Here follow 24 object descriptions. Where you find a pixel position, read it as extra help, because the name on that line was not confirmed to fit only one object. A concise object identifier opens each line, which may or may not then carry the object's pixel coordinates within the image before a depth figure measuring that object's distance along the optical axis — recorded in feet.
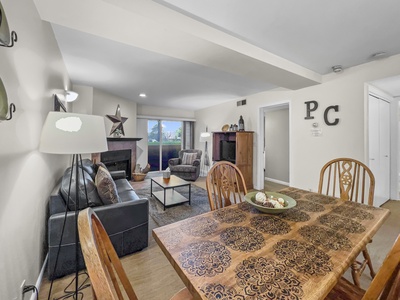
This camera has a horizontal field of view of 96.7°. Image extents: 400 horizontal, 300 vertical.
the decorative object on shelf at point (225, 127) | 16.93
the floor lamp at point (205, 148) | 18.63
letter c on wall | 9.82
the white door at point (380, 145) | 9.83
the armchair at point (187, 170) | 17.10
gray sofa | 5.21
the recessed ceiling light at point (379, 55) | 7.76
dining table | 2.07
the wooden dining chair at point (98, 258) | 1.31
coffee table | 10.52
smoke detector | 9.09
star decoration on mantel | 16.07
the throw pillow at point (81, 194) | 5.68
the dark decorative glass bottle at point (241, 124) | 15.12
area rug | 9.00
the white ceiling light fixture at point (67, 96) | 8.78
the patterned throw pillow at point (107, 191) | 6.25
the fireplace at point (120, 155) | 15.20
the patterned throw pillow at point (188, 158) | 18.40
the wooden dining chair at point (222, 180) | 5.14
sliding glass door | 21.46
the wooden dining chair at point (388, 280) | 1.65
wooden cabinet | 14.20
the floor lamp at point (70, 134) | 3.96
